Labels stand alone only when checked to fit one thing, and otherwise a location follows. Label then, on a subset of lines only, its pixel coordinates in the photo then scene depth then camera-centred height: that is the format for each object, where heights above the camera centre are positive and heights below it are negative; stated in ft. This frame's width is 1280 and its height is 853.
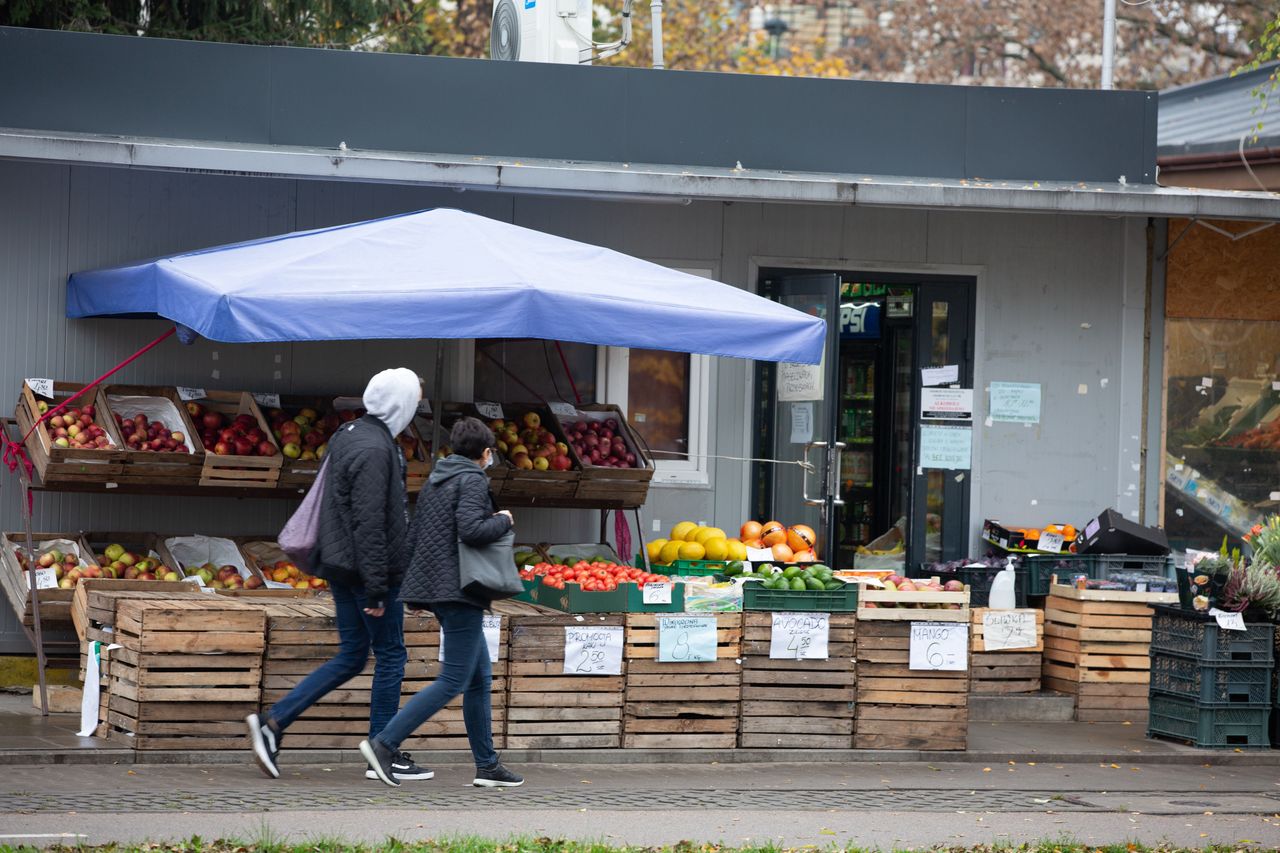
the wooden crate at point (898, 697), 60.13 -4.40
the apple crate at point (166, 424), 62.95 -0.03
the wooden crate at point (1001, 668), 70.85 -4.51
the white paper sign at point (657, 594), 58.29 -2.58
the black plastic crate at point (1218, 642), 63.72 -3.43
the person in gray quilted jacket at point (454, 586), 49.37 -2.16
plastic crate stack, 63.82 -4.26
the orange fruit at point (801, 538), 72.54 -1.91
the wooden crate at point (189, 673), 53.16 -3.88
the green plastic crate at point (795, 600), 59.57 -2.67
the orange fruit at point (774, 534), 72.13 -1.81
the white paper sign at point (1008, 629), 70.13 -3.64
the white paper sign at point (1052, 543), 76.43 -1.93
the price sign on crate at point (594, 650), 57.31 -3.56
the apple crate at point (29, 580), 61.57 -2.89
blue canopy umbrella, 54.44 +2.53
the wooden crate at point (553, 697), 56.80 -4.37
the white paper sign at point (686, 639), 58.23 -3.37
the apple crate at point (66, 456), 61.41 -0.48
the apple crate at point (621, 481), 69.97 -0.73
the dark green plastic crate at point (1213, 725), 63.87 -5.09
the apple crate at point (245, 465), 63.72 -0.57
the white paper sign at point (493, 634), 56.49 -3.27
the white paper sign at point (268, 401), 69.10 +0.74
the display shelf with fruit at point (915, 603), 60.13 -2.74
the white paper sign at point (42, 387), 64.63 +0.82
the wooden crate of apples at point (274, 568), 65.51 -2.66
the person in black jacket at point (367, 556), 49.85 -1.76
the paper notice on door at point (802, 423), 75.51 +0.67
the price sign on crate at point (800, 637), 59.41 -3.32
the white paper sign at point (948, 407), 79.30 +1.18
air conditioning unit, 84.53 +10.61
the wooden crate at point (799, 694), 59.31 -4.36
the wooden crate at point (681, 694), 58.13 -4.36
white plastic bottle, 71.15 -2.88
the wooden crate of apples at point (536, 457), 68.69 -0.28
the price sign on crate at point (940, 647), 60.18 -3.48
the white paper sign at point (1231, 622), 63.36 -3.00
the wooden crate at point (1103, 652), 70.54 -4.11
